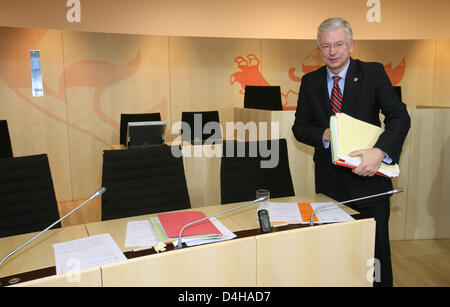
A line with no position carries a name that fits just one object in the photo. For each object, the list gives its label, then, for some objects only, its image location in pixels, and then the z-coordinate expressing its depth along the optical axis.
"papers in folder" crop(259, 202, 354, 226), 1.76
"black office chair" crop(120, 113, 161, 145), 4.68
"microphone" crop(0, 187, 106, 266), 1.37
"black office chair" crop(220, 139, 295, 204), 2.48
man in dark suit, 1.89
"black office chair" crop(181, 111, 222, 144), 5.04
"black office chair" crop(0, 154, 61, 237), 2.01
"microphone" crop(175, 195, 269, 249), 1.49
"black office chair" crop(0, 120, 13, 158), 3.79
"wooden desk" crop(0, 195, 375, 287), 1.38
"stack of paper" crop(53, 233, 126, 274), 1.36
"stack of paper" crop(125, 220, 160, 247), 1.57
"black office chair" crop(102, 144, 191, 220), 2.24
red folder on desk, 1.59
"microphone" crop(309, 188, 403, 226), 1.64
